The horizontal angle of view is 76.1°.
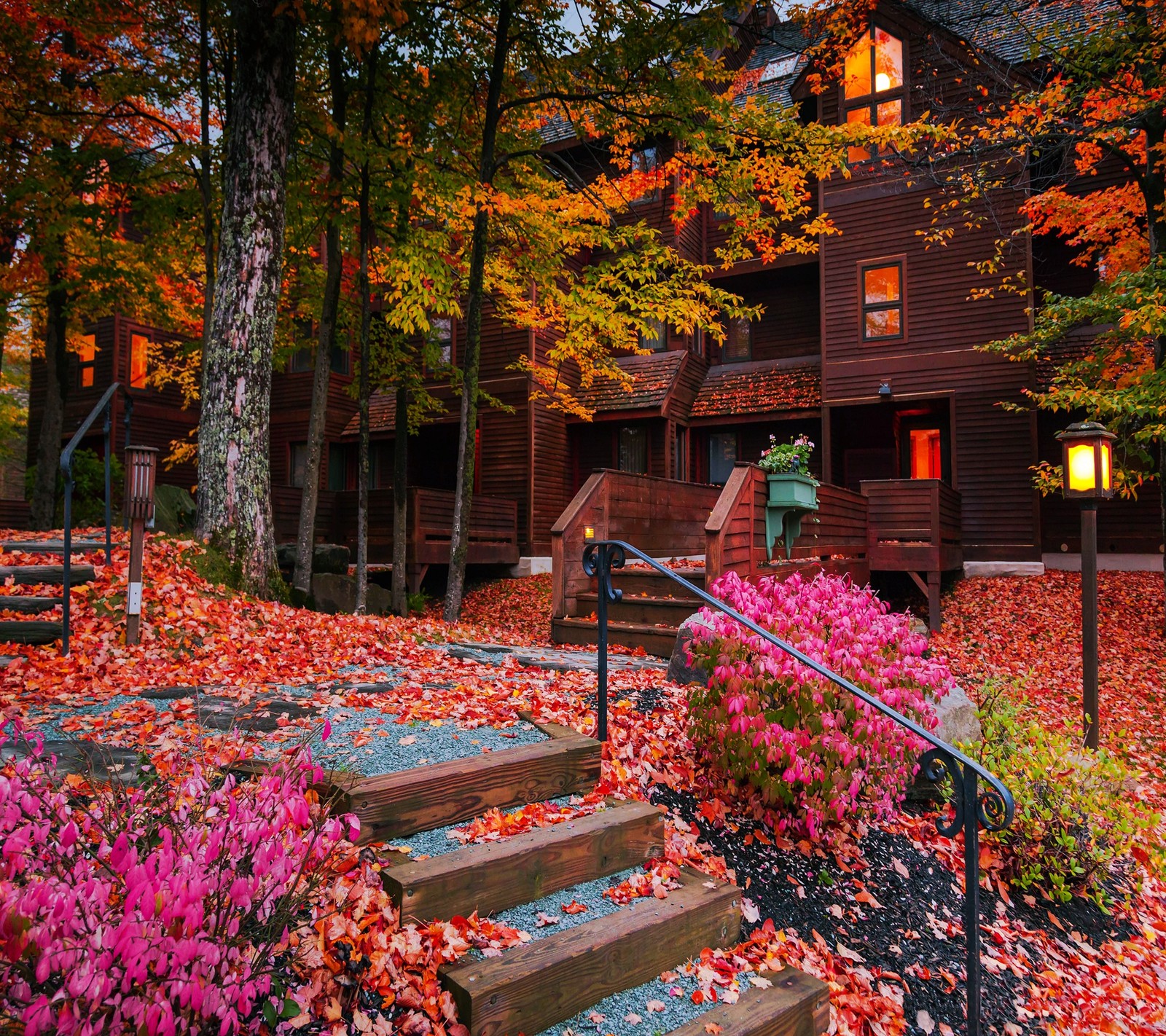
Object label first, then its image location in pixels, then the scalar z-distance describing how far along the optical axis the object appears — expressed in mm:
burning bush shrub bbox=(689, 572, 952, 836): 3881
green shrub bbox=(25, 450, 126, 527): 15938
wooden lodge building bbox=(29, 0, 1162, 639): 15023
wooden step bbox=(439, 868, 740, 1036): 2336
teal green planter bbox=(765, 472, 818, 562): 9383
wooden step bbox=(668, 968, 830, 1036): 2570
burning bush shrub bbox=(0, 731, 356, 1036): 1593
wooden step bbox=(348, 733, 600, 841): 3008
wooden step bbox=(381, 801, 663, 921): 2641
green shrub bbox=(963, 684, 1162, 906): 4594
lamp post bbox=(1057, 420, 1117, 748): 6914
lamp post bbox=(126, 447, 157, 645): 5590
